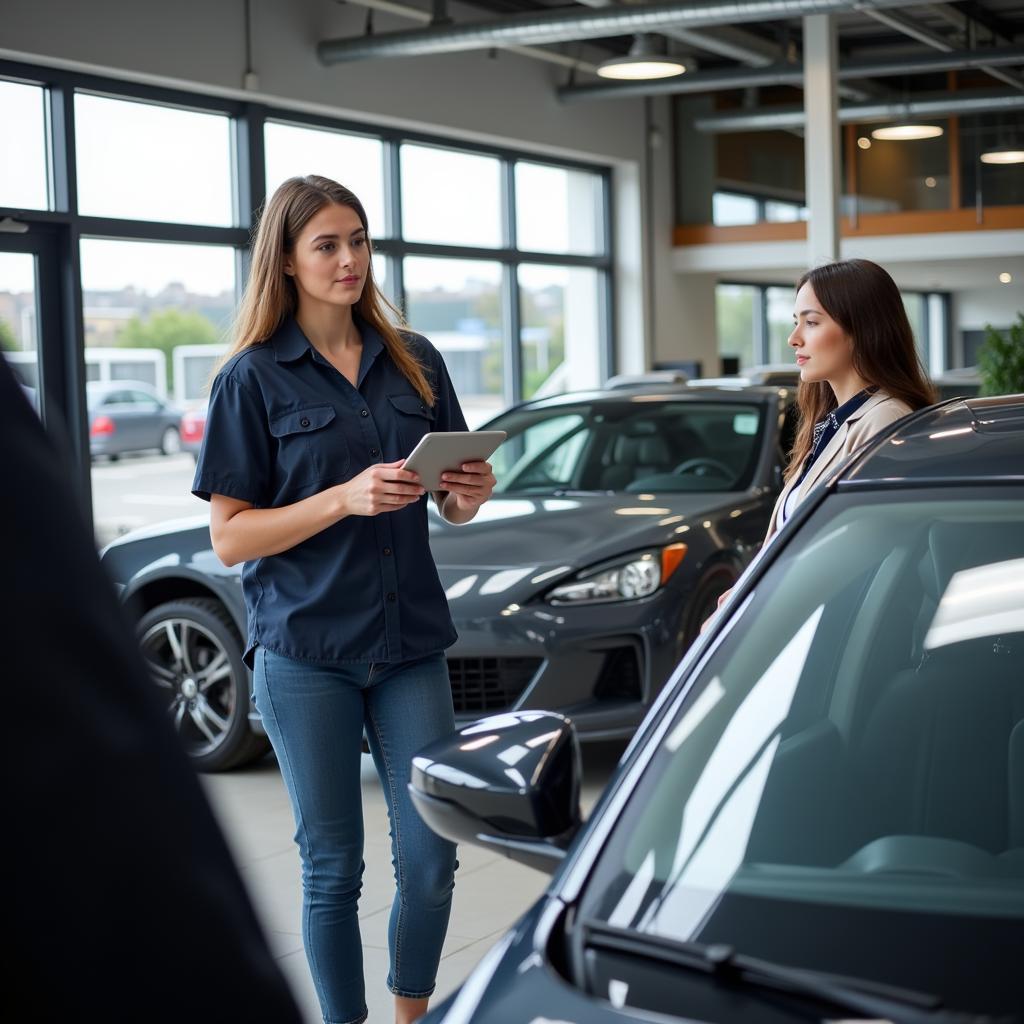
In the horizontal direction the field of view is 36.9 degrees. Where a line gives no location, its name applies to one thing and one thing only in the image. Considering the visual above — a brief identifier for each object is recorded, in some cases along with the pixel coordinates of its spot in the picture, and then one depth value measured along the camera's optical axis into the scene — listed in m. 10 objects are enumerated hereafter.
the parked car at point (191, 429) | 9.98
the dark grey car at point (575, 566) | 4.85
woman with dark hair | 3.05
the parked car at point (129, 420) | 9.23
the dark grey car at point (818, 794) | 1.36
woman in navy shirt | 2.66
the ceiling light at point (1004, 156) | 14.23
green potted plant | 9.13
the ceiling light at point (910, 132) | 13.80
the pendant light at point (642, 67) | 9.56
